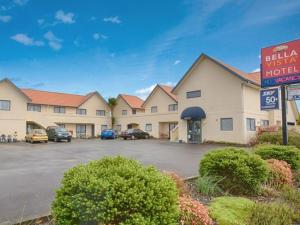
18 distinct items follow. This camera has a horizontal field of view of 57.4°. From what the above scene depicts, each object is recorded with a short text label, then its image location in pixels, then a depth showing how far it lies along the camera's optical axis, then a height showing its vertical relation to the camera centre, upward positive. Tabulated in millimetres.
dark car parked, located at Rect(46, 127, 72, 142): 34531 -381
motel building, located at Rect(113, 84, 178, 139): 42125 +2847
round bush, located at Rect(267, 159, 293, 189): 7789 -1354
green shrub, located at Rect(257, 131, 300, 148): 21750 -722
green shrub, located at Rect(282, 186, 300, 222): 5436 -1601
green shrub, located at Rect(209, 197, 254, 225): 4680 -1517
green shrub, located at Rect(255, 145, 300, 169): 9711 -889
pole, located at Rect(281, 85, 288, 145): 11719 +647
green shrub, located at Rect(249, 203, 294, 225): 4656 -1529
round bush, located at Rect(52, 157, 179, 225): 3326 -857
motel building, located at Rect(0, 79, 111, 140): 36344 +3093
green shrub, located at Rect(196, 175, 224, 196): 6625 -1365
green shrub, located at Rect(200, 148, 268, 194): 6879 -1063
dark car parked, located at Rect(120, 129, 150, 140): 40188 -530
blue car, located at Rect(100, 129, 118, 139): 42031 -513
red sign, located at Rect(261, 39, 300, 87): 11766 +2888
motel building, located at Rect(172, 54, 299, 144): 27609 +2657
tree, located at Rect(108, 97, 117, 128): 52250 +5253
